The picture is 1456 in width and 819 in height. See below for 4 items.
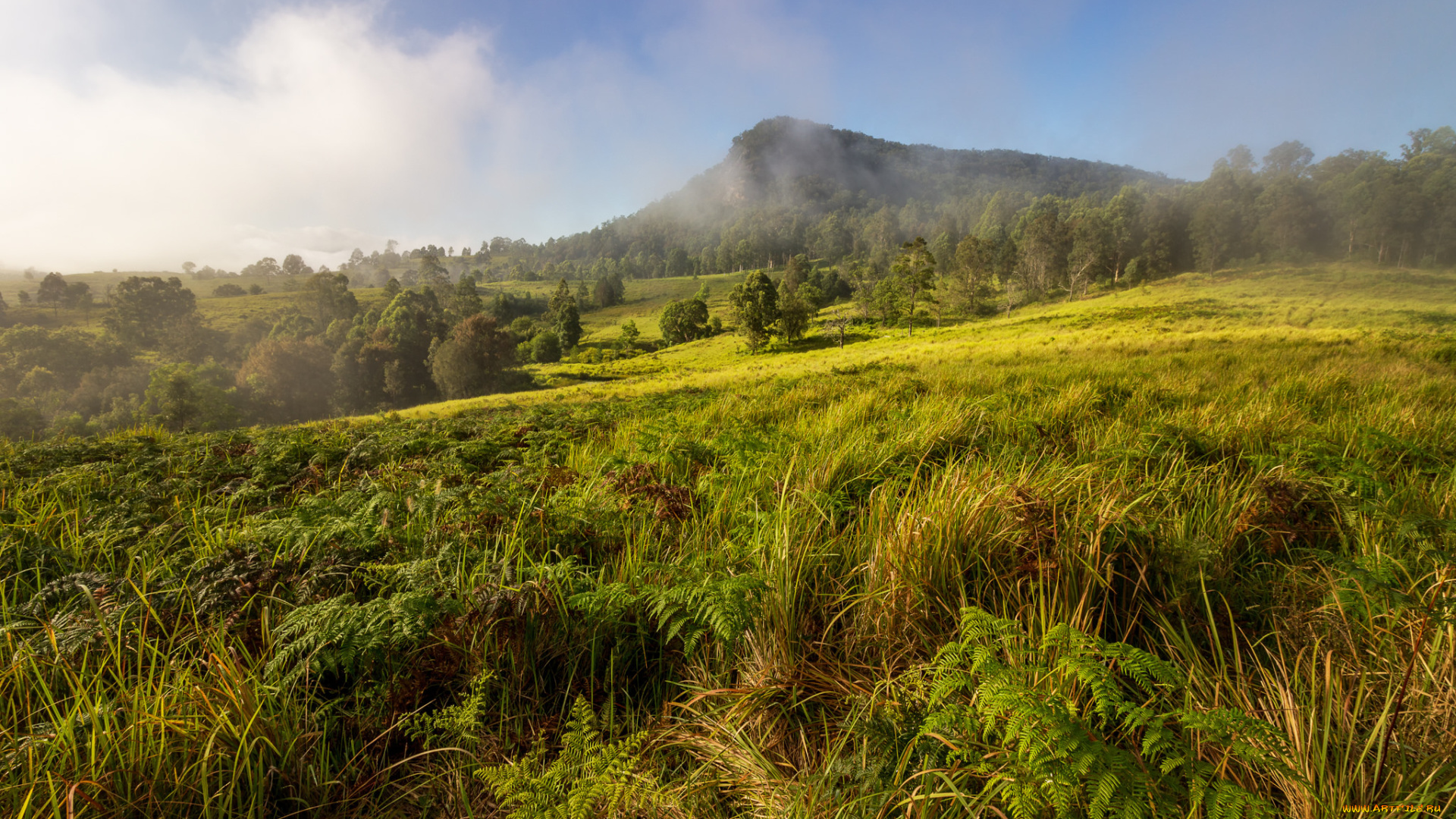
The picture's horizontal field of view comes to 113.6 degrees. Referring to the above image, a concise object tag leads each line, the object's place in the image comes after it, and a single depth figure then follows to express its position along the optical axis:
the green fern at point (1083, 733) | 1.00
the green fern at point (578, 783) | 1.21
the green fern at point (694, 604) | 1.57
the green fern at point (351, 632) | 1.54
